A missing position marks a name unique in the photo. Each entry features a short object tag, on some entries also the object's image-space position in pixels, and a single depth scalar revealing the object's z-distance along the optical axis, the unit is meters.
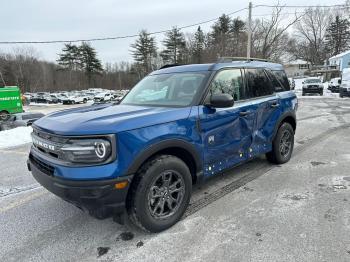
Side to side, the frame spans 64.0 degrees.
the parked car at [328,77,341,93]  30.23
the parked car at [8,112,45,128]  14.32
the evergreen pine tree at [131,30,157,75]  66.00
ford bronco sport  2.53
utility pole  22.64
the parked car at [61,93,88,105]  41.41
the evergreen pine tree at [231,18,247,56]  38.91
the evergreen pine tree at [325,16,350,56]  69.25
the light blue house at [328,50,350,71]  54.01
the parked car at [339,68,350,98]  22.29
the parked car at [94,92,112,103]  42.49
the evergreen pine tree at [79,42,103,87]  72.88
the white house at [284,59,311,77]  80.94
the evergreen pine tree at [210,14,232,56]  41.50
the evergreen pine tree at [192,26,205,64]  56.41
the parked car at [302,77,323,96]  26.67
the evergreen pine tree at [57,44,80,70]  73.44
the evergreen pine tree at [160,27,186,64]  63.84
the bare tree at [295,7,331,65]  66.38
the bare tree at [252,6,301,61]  36.97
